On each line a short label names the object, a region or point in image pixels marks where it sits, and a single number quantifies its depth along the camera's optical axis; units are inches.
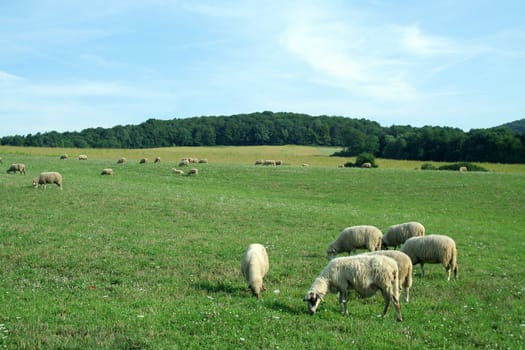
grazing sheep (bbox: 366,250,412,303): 449.1
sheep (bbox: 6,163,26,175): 1776.6
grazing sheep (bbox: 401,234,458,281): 559.8
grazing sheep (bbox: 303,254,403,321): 404.2
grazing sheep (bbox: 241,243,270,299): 470.6
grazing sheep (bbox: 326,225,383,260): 673.0
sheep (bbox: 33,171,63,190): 1330.0
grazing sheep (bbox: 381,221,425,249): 725.9
